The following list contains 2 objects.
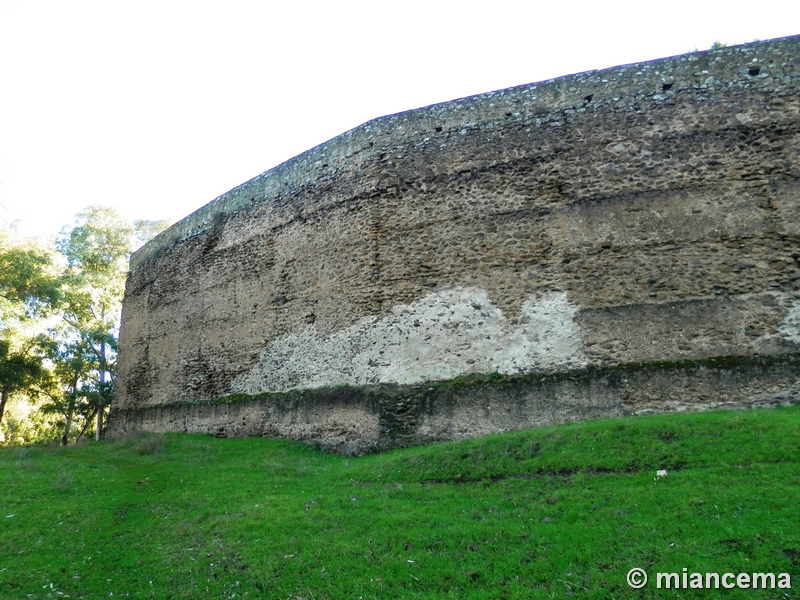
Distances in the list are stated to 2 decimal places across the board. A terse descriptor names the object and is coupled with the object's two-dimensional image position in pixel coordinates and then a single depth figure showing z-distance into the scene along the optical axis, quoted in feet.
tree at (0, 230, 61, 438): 59.16
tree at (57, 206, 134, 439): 78.64
